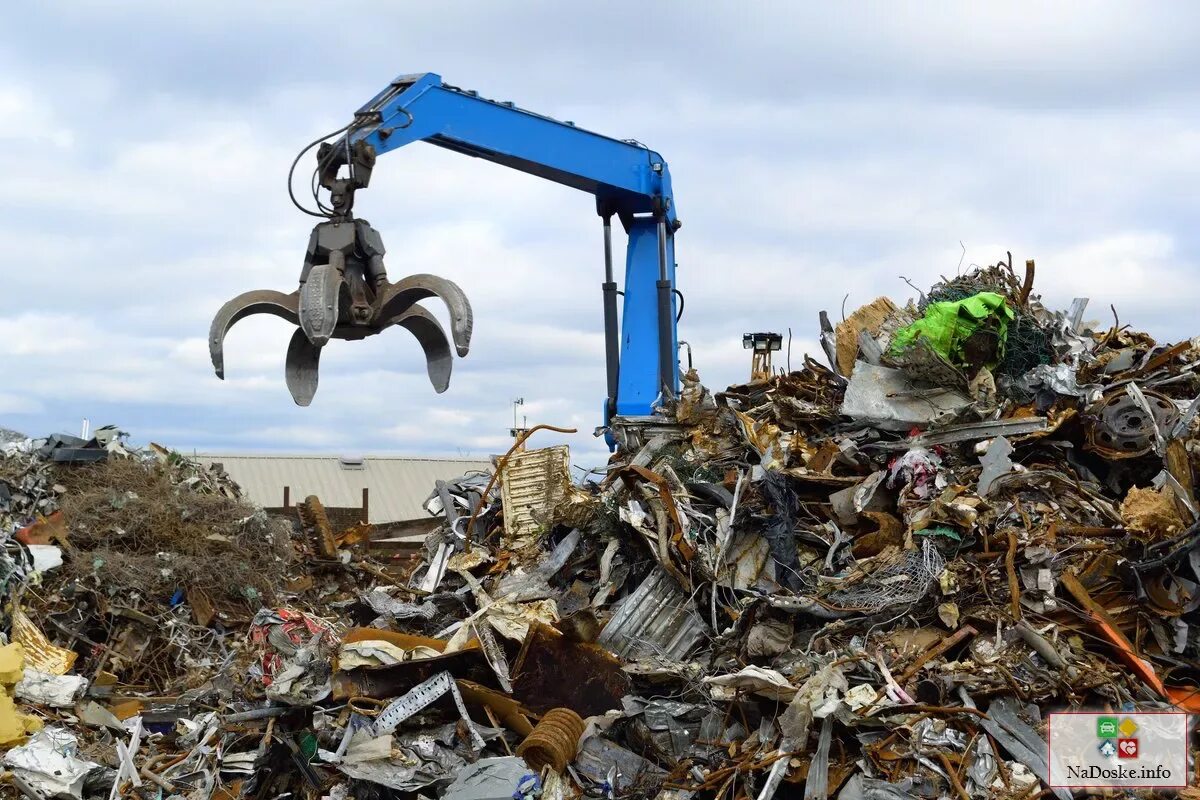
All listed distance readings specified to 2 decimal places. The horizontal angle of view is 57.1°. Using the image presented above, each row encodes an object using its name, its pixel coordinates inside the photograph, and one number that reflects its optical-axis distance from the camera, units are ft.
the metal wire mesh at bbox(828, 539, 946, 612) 21.30
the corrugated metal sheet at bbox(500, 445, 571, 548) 29.89
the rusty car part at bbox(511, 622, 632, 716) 22.57
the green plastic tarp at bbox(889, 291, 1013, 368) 26.20
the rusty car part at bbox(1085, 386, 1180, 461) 24.85
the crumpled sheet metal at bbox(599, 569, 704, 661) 23.18
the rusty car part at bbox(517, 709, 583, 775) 19.96
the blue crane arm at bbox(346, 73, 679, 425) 30.37
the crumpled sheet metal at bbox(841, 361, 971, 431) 26.58
